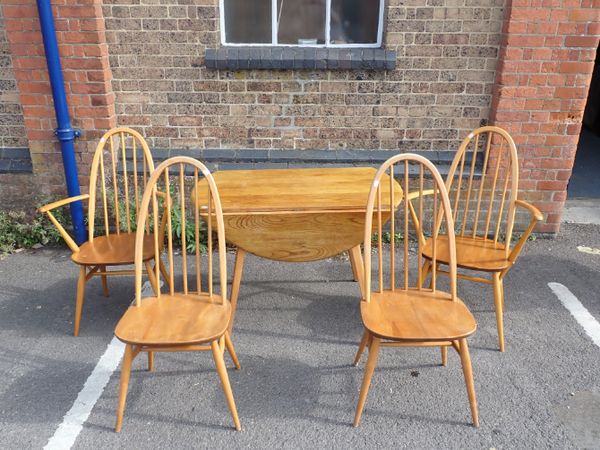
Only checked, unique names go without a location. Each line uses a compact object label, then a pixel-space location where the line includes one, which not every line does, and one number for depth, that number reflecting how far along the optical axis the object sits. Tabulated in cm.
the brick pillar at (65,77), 353
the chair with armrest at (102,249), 277
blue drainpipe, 342
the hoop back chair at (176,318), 205
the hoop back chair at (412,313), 208
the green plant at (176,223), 383
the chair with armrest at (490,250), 264
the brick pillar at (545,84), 351
